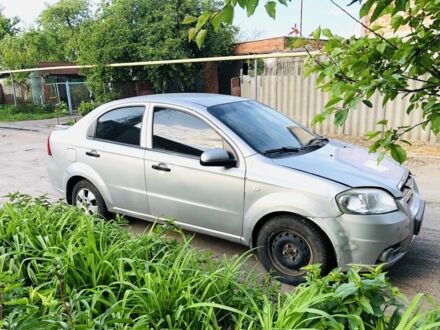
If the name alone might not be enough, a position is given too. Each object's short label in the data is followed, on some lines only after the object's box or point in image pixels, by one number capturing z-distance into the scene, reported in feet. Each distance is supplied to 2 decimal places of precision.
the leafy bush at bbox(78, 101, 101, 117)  48.57
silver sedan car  11.18
